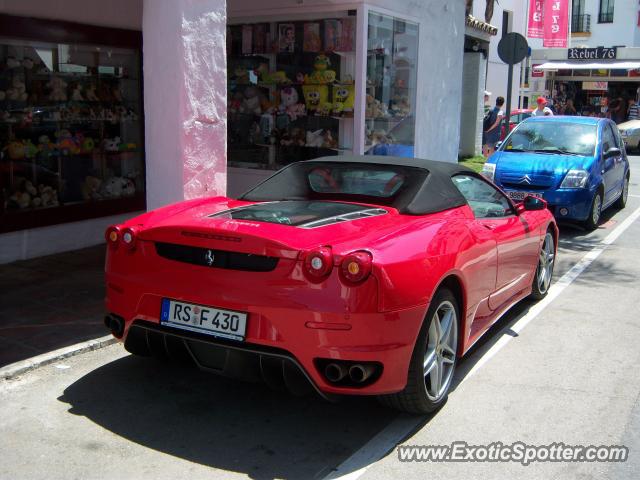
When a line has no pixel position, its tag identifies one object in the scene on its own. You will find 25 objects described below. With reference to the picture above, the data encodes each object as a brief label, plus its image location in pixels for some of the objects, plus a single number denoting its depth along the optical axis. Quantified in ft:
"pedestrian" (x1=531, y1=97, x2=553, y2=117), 54.30
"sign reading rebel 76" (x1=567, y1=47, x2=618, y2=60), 118.93
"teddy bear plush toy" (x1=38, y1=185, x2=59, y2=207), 26.18
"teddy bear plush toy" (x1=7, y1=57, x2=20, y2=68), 24.81
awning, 112.68
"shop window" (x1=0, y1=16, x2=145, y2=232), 25.05
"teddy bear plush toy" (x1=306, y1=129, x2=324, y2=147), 32.83
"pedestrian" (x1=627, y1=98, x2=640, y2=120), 107.55
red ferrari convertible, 11.70
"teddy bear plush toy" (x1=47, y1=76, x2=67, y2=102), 26.48
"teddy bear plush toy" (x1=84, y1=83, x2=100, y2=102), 27.91
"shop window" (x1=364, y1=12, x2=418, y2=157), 32.32
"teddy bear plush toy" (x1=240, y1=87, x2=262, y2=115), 34.40
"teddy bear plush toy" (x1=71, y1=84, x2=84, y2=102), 27.40
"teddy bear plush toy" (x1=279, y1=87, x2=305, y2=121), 33.35
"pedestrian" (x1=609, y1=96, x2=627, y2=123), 122.01
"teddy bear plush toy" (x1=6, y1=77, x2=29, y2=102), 25.07
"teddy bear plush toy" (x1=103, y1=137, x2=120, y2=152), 29.06
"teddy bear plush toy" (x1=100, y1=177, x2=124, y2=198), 28.89
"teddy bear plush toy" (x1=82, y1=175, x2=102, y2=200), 28.04
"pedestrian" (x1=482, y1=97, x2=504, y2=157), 55.77
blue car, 32.63
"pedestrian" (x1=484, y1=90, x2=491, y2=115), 73.79
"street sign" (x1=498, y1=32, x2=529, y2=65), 38.58
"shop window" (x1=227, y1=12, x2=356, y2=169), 31.76
